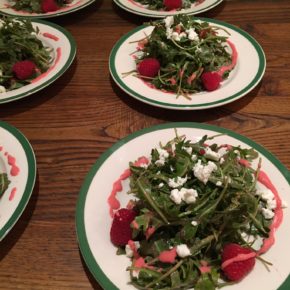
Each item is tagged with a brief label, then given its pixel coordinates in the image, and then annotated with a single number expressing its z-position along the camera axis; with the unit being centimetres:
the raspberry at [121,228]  23
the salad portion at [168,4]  46
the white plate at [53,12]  47
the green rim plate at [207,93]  33
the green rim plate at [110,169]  22
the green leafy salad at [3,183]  27
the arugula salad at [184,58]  35
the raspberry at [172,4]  45
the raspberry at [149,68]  36
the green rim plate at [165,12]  45
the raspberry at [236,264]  21
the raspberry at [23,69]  37
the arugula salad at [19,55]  38
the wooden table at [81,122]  25
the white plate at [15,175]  25
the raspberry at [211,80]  34
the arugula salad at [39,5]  48
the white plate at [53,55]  35
